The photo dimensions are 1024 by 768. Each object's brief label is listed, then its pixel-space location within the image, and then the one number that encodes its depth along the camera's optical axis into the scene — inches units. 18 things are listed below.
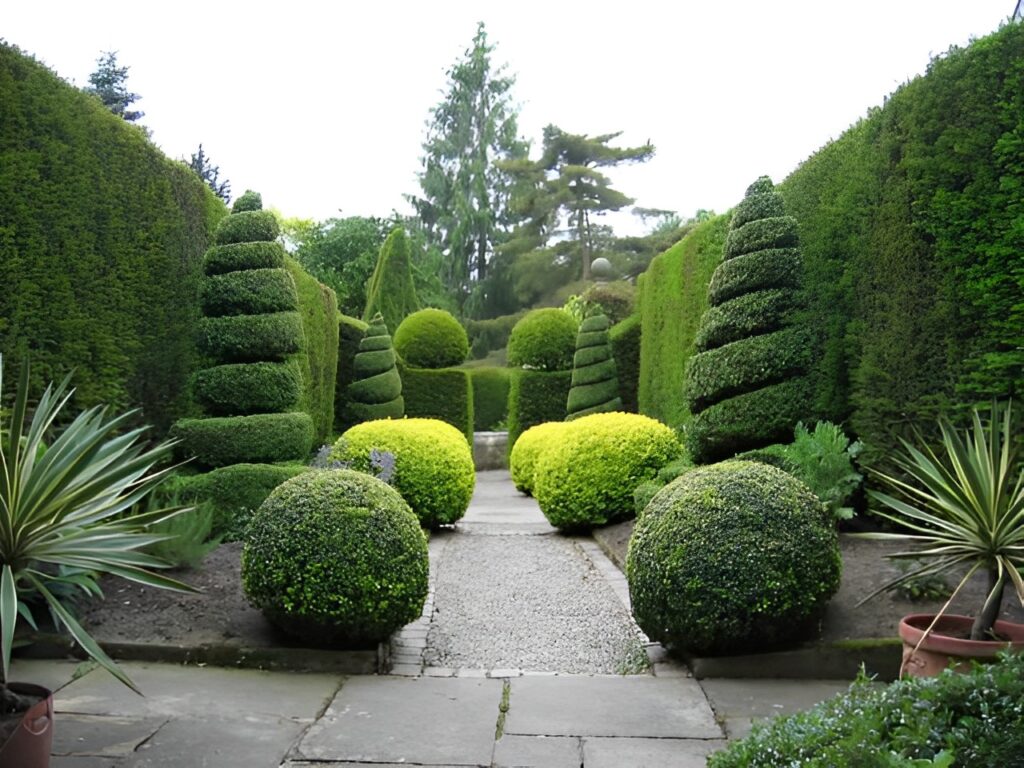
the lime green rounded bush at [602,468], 371.9
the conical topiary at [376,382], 634.2
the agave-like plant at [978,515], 154.9
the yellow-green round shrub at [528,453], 517.6
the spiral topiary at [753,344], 301.4
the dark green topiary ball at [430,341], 727.7
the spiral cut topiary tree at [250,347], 340.2
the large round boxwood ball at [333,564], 187.3
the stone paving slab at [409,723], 139.9
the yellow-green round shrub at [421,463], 374.9
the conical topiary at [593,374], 633.0
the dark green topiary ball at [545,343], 732.7
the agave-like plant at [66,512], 116.9
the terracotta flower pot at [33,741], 113.7
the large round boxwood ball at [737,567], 183.5
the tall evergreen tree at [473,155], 1365.7
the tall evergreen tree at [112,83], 1189.7
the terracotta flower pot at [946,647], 148.9
